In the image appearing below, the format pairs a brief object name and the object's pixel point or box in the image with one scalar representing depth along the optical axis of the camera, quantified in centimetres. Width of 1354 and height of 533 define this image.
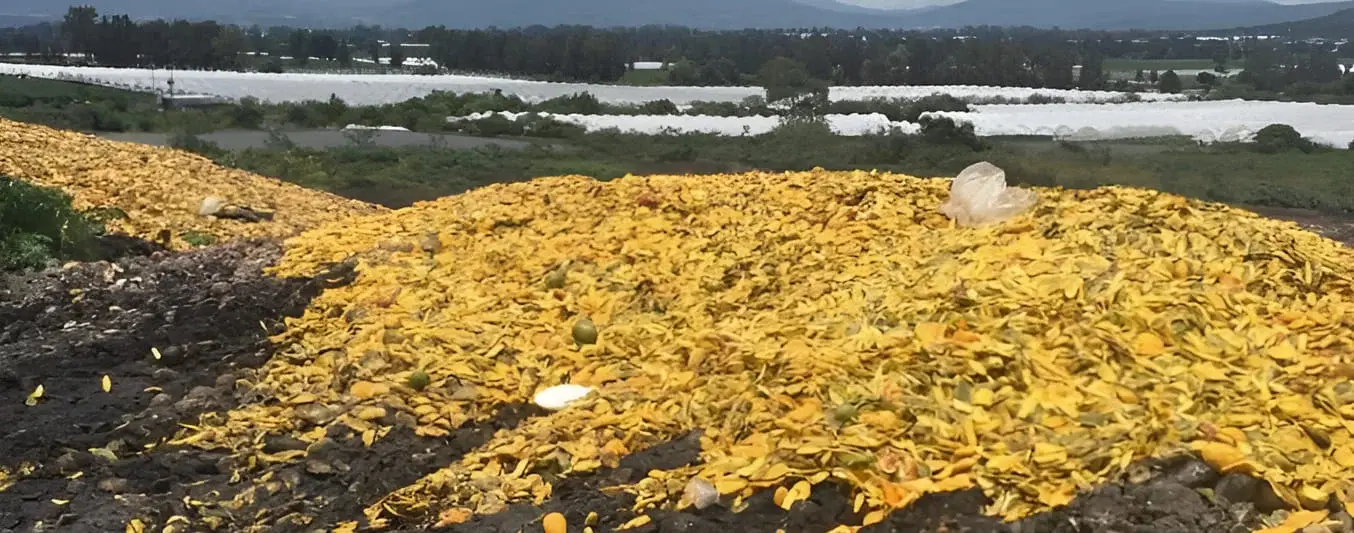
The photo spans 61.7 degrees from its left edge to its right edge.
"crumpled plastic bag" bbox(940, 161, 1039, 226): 508
